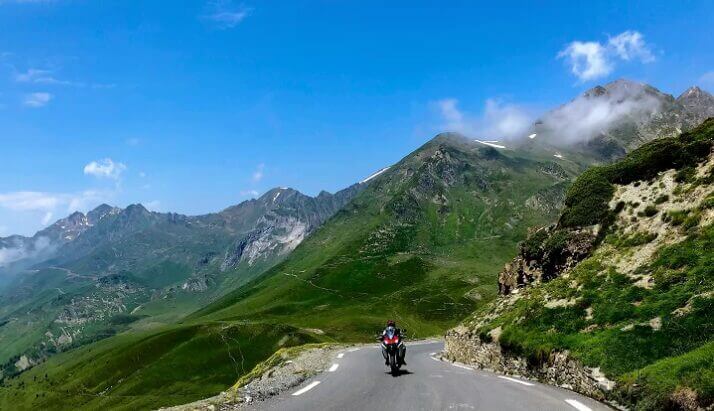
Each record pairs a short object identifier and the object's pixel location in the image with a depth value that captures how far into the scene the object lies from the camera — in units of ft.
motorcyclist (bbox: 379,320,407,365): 90.58
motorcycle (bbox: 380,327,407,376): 87.92
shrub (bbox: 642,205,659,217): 118.48
